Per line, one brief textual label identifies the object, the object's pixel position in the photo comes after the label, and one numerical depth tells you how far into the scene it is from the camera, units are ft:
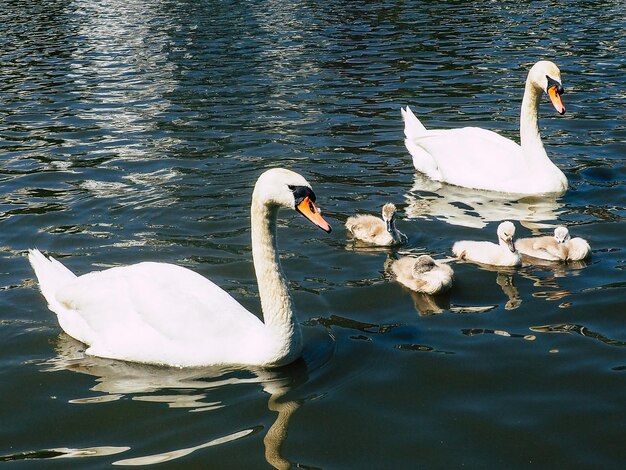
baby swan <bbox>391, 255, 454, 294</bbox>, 28.40
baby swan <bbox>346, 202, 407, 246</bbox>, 32.65
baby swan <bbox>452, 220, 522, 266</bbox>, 30.55
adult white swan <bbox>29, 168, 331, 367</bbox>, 23.12
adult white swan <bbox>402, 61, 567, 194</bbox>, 39.34
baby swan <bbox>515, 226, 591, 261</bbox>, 30.66
